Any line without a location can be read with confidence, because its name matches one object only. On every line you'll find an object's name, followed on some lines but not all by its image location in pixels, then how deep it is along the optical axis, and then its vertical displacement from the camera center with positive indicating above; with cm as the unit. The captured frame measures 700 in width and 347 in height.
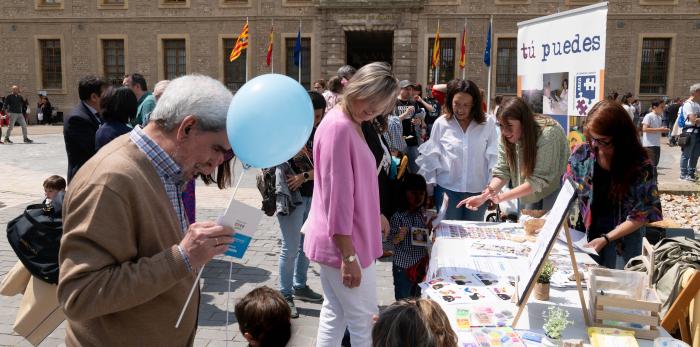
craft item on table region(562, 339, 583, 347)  179 -78
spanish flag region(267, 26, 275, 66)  2292 +276
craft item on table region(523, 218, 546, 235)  317 -69
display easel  190 -48
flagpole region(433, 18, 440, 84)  2366 +156
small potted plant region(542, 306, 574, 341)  191 -77
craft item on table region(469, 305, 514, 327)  205 -82
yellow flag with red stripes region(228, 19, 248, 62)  1815 +210
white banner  458 +47
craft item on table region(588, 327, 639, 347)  182 -79
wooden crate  193 -71
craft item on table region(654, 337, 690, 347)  184 -80
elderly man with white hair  148 -36
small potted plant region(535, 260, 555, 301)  225 -74
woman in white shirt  437 -35
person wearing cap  754 -9
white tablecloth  200 -81
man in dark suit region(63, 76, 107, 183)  426 -22
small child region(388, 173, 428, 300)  370 -83
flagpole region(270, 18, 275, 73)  2481 +245
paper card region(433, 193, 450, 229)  352 -72
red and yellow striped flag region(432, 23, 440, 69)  1978 +206
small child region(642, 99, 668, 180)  1059 -40
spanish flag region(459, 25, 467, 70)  2053 +208
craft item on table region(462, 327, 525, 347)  189 -83
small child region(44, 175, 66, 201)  440 -68
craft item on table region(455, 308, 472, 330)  203 -82
